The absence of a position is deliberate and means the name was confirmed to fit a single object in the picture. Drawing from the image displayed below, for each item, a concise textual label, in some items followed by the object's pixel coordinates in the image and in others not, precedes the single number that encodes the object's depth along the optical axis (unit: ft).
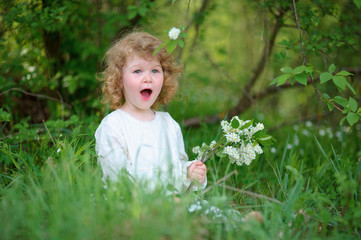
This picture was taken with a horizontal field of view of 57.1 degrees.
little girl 6.52
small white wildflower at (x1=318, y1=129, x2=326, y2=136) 11.22
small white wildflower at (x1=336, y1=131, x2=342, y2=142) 11.16
